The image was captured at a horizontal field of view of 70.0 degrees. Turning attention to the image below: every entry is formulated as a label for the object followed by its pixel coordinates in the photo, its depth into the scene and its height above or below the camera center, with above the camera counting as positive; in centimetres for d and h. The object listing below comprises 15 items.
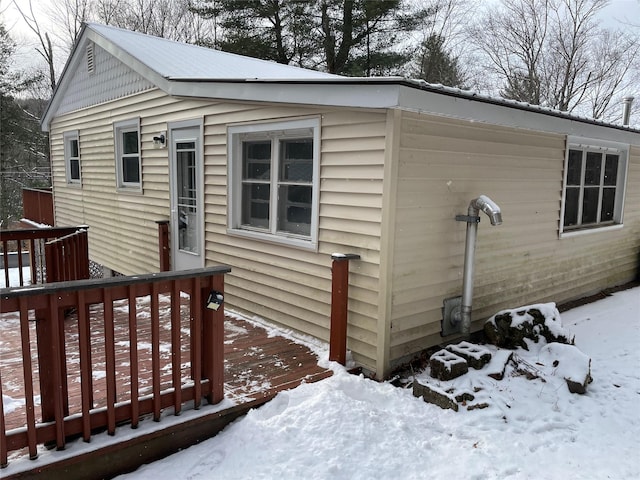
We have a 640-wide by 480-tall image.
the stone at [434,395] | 342 -159
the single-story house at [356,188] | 388 -4
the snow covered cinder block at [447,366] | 373 -147
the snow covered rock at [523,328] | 442 -135
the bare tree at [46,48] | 2192 +627
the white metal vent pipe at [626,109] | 856 +154
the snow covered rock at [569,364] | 376 -151
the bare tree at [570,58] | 2000 +582
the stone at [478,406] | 341 -163
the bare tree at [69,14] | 2245 +798
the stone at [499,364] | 382 -149
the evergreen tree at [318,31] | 1678 +568
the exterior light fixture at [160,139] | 663 +59
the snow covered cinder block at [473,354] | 388 -143
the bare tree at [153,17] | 2286 +821
